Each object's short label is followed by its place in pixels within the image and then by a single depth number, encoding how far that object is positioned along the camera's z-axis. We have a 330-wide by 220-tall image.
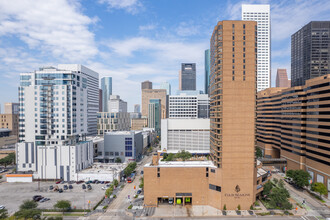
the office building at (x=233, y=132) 60.25
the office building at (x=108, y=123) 196.62
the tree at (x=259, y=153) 117.54
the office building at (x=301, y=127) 73.19
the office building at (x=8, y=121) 173.00
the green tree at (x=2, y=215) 47.14
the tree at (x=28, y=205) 52.59
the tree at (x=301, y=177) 73.75
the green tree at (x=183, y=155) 97.68
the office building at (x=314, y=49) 174.73
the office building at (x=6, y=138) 145.32
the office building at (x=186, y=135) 124.38
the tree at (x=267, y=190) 65.56
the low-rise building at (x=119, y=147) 120.12
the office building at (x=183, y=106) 156.62
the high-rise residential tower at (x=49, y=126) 89.44
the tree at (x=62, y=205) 55.72
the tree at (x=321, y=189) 65.62
